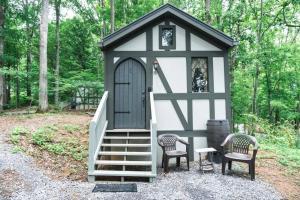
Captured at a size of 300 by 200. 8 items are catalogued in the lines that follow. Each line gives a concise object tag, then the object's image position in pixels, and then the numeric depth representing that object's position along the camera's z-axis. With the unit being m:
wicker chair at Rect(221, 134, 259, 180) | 5.80
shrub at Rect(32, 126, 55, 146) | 6.98
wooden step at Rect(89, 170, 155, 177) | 5.53
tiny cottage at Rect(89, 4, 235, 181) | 7.63
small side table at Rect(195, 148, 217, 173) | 6.37
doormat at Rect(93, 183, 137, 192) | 5.04
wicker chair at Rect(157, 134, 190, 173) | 6.35
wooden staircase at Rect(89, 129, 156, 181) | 5.59
